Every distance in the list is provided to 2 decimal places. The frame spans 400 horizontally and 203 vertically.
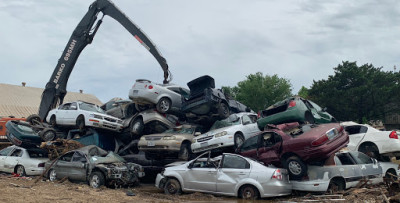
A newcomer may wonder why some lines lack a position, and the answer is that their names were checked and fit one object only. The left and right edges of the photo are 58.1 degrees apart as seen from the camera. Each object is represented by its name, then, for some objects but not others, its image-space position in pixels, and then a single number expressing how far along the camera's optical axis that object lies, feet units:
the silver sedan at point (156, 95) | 50.62
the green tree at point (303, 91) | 181.78
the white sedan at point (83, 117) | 50.06
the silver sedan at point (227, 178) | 30.86
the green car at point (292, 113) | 39.06
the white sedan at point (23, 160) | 48.34
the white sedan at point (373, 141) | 37.68
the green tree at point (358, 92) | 100.70
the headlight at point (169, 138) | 42.50
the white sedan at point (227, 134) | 40.65
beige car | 42.14
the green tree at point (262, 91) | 147.02
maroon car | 32.14
